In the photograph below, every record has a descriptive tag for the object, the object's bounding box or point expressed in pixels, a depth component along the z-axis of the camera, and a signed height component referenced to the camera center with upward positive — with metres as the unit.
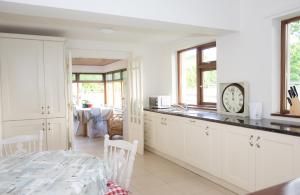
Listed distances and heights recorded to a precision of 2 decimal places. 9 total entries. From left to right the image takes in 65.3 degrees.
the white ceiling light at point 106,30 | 3.58 +0.97
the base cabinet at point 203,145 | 2.97 -0.74
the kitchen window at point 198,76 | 4.05 +0.29
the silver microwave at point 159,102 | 4.65 -0.20
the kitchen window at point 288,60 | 2.71 +0.36
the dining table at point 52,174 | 1.33 -0.53
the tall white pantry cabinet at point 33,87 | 3.39 +0.10
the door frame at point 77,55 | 3.89 +0.48
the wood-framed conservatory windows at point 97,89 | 8.34 +0.14
